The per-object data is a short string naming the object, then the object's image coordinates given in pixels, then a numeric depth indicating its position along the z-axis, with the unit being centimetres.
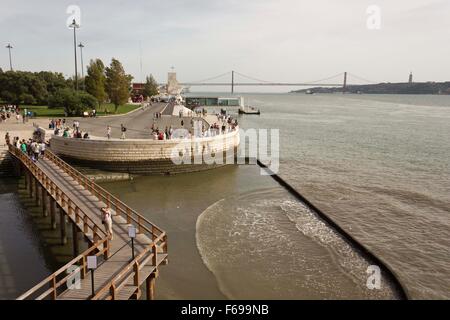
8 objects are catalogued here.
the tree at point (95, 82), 5488
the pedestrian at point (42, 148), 2622
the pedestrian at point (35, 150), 2455
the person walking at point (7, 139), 3068
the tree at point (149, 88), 12181
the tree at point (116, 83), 5391
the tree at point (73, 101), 4634
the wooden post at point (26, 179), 2683
